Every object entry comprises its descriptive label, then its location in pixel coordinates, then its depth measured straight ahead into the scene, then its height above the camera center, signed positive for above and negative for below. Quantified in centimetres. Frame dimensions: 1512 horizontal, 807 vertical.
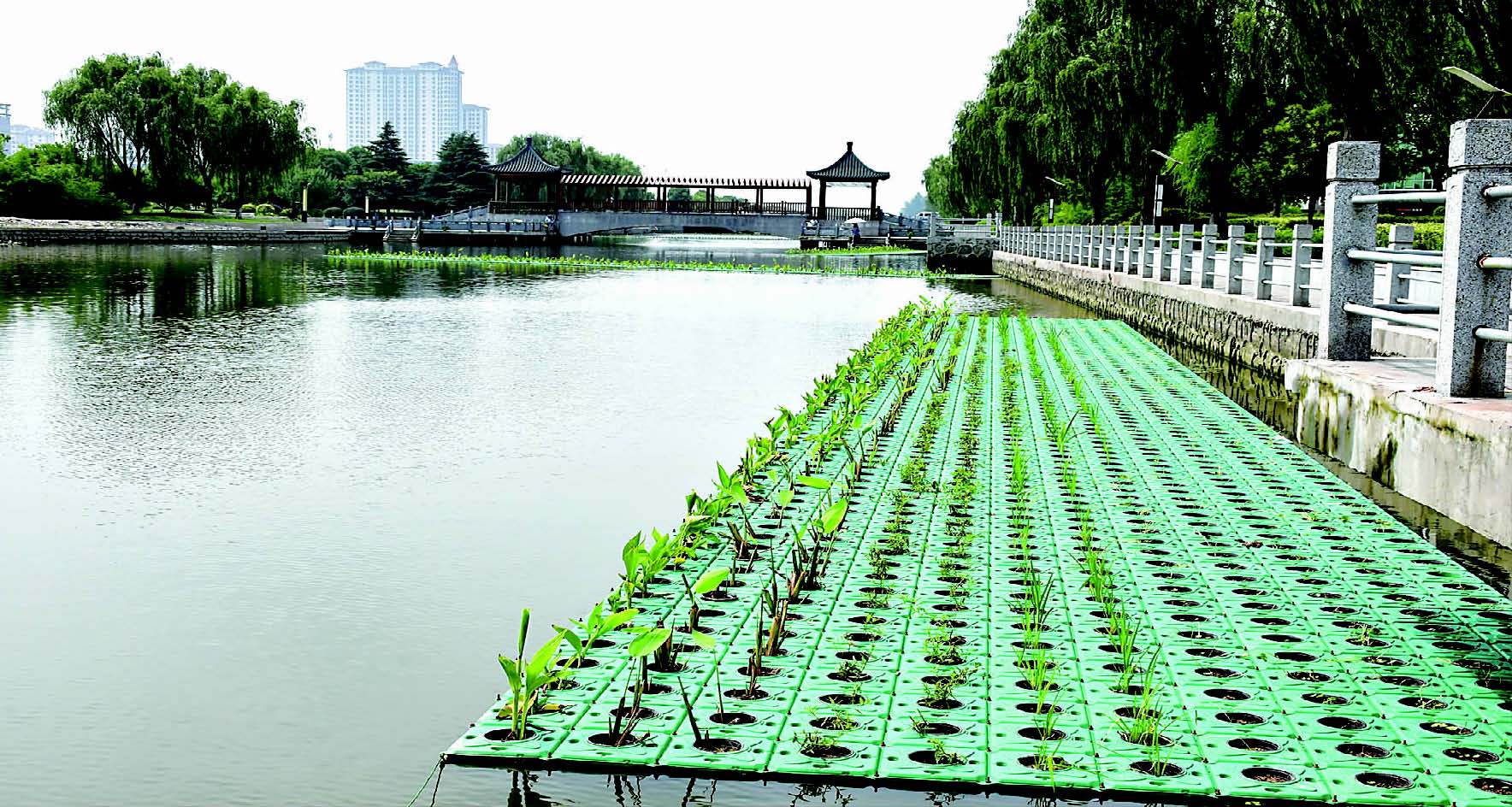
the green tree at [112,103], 5631 +598
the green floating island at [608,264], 3844 -1
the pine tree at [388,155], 8312 +620
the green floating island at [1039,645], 350 -117
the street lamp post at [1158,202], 3197 +170
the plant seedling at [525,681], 364 -112
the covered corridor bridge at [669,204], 6825 +301
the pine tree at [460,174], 8006 +494
